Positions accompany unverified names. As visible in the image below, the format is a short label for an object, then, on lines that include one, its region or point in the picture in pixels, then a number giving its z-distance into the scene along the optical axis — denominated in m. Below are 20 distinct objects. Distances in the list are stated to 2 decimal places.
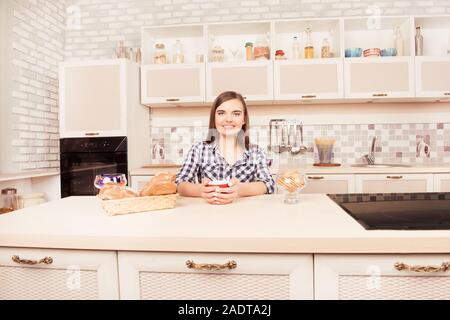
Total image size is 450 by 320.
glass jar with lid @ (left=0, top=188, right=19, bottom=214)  2.66
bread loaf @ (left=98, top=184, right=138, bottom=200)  1.18
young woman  1.88
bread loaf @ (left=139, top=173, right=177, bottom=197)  1.23
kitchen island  0.85
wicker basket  1.14
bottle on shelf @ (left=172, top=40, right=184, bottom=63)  3.42
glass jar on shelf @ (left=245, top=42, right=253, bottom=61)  3.36
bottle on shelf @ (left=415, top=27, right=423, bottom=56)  3.16
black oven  3.15
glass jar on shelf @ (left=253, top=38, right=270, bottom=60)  3.28
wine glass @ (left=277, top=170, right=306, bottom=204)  1.32
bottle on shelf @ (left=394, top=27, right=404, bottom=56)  3.23
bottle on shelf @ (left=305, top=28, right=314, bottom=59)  3.27
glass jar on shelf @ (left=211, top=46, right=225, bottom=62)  3.35
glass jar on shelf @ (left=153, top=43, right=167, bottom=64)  3.41
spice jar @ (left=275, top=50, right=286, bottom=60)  3.24
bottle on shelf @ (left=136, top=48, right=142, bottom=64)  3.54
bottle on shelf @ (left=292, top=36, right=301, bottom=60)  3.33
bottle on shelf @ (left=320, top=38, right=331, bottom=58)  3.26
